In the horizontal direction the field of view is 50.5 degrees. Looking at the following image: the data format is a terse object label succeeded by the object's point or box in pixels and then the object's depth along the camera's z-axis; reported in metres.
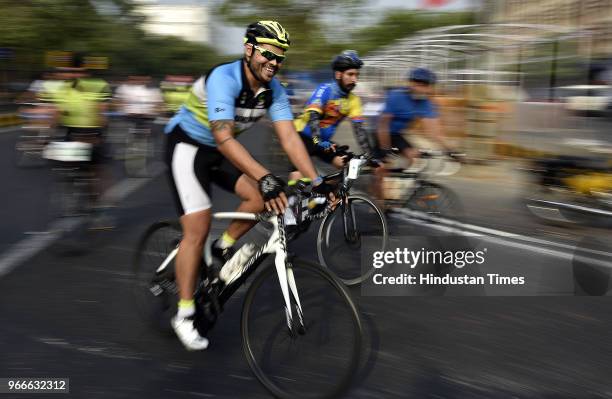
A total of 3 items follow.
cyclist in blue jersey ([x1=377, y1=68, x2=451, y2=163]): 7.48
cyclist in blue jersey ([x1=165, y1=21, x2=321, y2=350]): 3.69
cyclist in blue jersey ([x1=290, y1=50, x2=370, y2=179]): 6.49
